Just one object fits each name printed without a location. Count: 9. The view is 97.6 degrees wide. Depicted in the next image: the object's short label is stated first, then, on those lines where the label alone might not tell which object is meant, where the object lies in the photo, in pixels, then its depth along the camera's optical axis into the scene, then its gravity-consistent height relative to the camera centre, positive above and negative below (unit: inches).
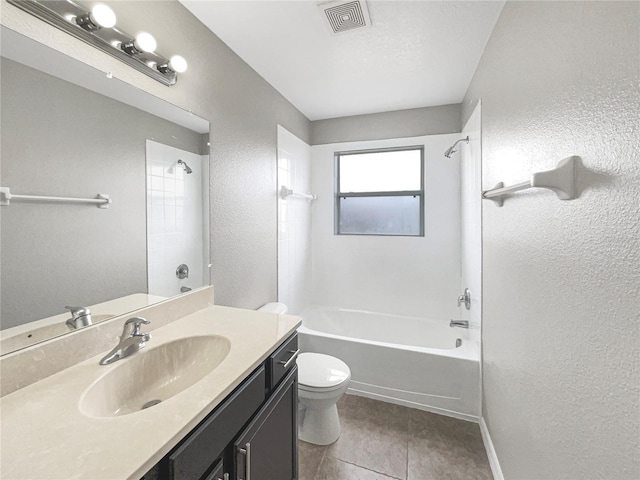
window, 117.6 +20.1
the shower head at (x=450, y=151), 91.2 +30.1
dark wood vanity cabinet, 27.1 -24.1
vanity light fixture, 36.3 +30.8
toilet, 66.4 -38.2
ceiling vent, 55.9 +47.0
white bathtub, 77.8 -38.9
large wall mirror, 33.3 +6.9
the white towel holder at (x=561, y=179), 31.7 +6.8
